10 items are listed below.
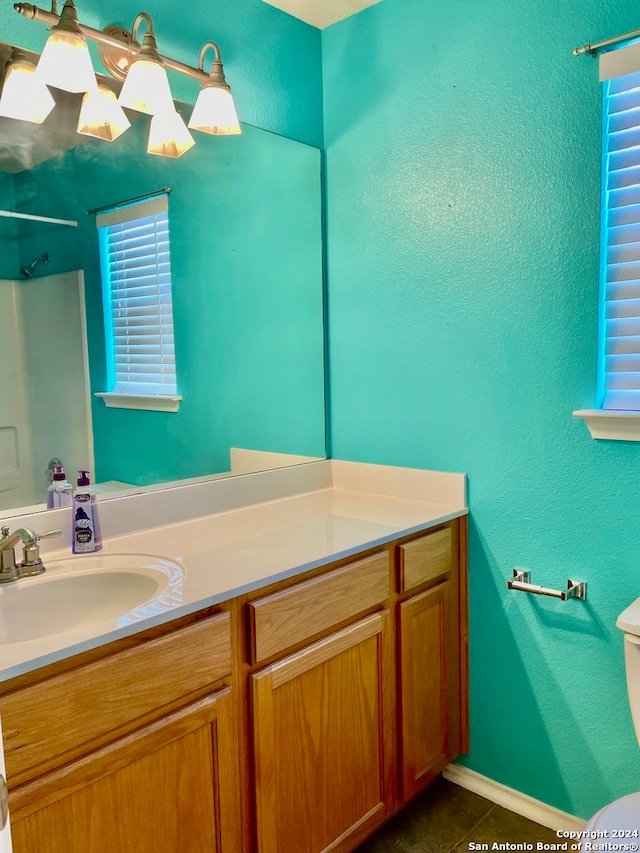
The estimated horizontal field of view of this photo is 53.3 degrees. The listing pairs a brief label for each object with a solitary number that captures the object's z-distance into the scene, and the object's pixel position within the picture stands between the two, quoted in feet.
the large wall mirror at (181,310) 4.85
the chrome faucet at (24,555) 4.21
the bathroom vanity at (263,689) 3.38
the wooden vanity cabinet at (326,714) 4.43
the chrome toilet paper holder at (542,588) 5.43
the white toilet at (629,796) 3.78
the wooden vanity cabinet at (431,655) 5.60
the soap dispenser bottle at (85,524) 4.86
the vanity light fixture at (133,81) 4.50
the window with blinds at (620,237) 4.91
